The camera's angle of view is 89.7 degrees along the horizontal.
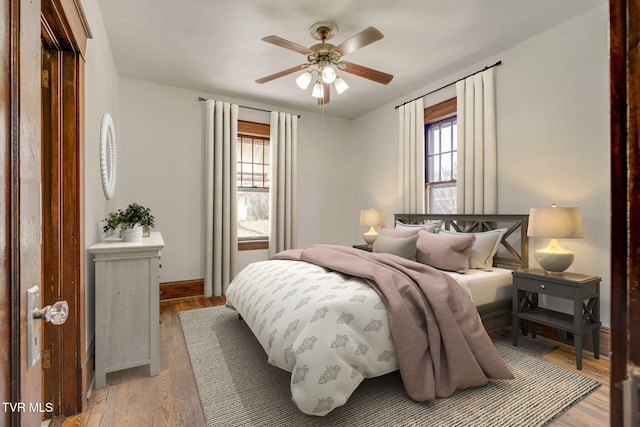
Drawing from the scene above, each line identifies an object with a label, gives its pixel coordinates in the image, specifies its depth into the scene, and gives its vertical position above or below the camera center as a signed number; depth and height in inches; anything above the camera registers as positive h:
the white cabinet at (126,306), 82.2 -24.8
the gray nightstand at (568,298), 92.5 -27.6
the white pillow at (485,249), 121.3 -14.0
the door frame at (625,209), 14.8 +0.2
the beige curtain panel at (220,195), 169.5 +8.7
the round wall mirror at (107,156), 103.0 +19.3
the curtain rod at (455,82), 130.4 +59.7
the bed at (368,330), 68.4 -28.4
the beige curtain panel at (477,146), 132.1 +28.3
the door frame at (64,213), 70.2 -0.4
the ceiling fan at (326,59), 95.2 +50.0
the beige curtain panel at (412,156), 164.9 +29.2
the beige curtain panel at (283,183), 189.5 +17.1
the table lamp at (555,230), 97.3 -5.6
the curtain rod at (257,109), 184.0 +60.0
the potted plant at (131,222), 94.1 -3.4
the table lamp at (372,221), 177.5 -5.0
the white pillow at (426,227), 142.0 -6.7
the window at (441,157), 153.9 +27.4
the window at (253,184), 187.8 +16.4
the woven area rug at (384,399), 69.4 -44.7
